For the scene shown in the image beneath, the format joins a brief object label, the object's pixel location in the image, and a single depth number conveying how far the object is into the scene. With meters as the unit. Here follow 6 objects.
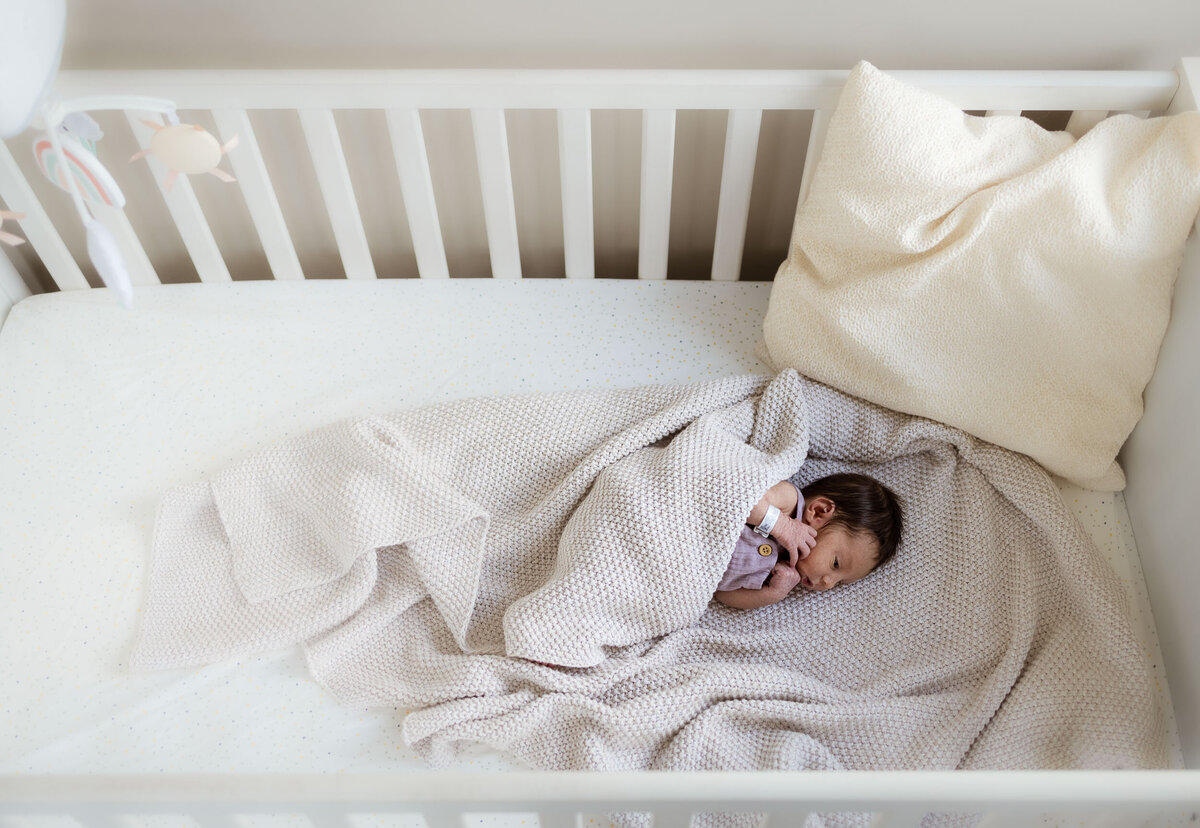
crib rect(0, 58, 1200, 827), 0.71
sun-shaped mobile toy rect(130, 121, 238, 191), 0.93
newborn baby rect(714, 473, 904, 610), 1.17
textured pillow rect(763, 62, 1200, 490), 1.09
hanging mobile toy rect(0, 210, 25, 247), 0.83
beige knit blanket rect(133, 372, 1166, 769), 1.05
